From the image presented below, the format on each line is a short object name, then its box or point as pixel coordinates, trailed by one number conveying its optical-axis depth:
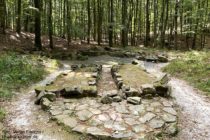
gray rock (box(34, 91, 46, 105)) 4.92
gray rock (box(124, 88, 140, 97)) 5.20
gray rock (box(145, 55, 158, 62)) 10.53
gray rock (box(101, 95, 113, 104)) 4.82
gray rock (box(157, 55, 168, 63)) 10.37
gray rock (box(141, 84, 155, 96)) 5.31
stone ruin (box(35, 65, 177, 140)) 3.83
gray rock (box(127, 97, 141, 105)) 4.82
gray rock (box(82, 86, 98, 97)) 5.22
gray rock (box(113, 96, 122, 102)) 4.89
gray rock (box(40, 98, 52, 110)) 4.58
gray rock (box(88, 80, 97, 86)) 5.77
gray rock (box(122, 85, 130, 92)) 5.35
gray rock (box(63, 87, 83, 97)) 5.18
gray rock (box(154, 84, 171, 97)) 5.42
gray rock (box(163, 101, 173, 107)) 4.87
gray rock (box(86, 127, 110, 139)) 3.63
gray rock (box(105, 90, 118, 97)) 5.05
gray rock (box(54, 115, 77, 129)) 3.93
